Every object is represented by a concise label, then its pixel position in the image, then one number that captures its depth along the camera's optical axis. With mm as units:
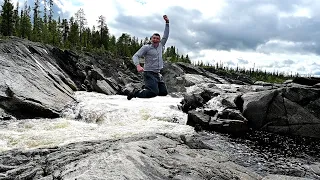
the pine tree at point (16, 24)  62238
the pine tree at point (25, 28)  62671
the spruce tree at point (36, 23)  62743
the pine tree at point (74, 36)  71356
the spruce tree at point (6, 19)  56782
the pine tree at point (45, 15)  84549
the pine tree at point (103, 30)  80065
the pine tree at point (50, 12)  84877
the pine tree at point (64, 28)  77813
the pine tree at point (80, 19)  87234
